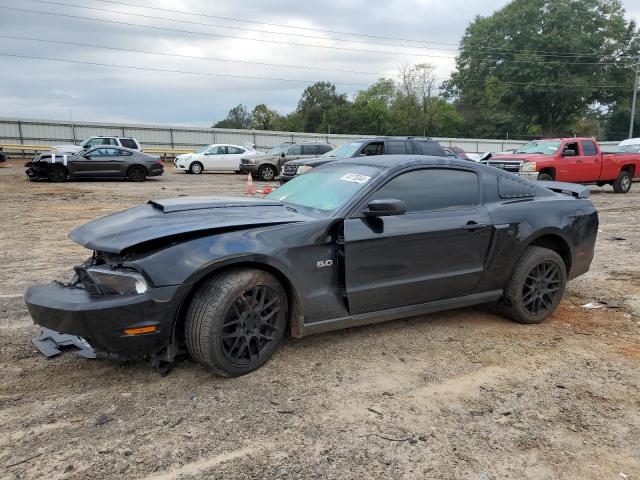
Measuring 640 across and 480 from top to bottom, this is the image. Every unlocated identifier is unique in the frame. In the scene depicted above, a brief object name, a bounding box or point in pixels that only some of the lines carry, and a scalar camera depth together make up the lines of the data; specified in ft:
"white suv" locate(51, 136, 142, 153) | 79.05
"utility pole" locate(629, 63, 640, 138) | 146.21
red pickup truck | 48.34
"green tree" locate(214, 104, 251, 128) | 346.13
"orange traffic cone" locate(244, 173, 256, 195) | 48.91
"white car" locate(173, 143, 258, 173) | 81.35
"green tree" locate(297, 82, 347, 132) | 245.24
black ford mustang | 10.50
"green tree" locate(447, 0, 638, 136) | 189.37
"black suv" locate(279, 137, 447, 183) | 44.37
